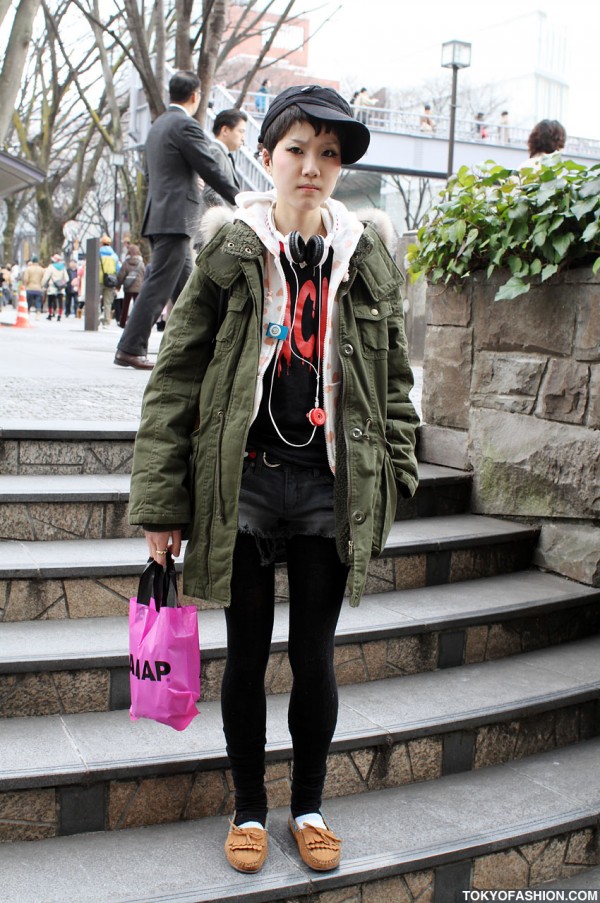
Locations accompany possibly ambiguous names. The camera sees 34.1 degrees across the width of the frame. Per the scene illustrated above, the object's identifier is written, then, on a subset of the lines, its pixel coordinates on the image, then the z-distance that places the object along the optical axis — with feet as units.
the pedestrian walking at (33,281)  86.07
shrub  14.25
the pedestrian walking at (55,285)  85.52
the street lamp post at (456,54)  71.10
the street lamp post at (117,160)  77.61
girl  8.00
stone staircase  9.26
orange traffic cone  56.39
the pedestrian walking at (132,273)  54.80
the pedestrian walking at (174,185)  22.00
